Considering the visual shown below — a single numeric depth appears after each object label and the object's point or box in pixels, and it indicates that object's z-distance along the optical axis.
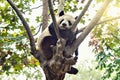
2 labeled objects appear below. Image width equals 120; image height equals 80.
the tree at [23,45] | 6.69
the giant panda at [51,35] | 8.71
